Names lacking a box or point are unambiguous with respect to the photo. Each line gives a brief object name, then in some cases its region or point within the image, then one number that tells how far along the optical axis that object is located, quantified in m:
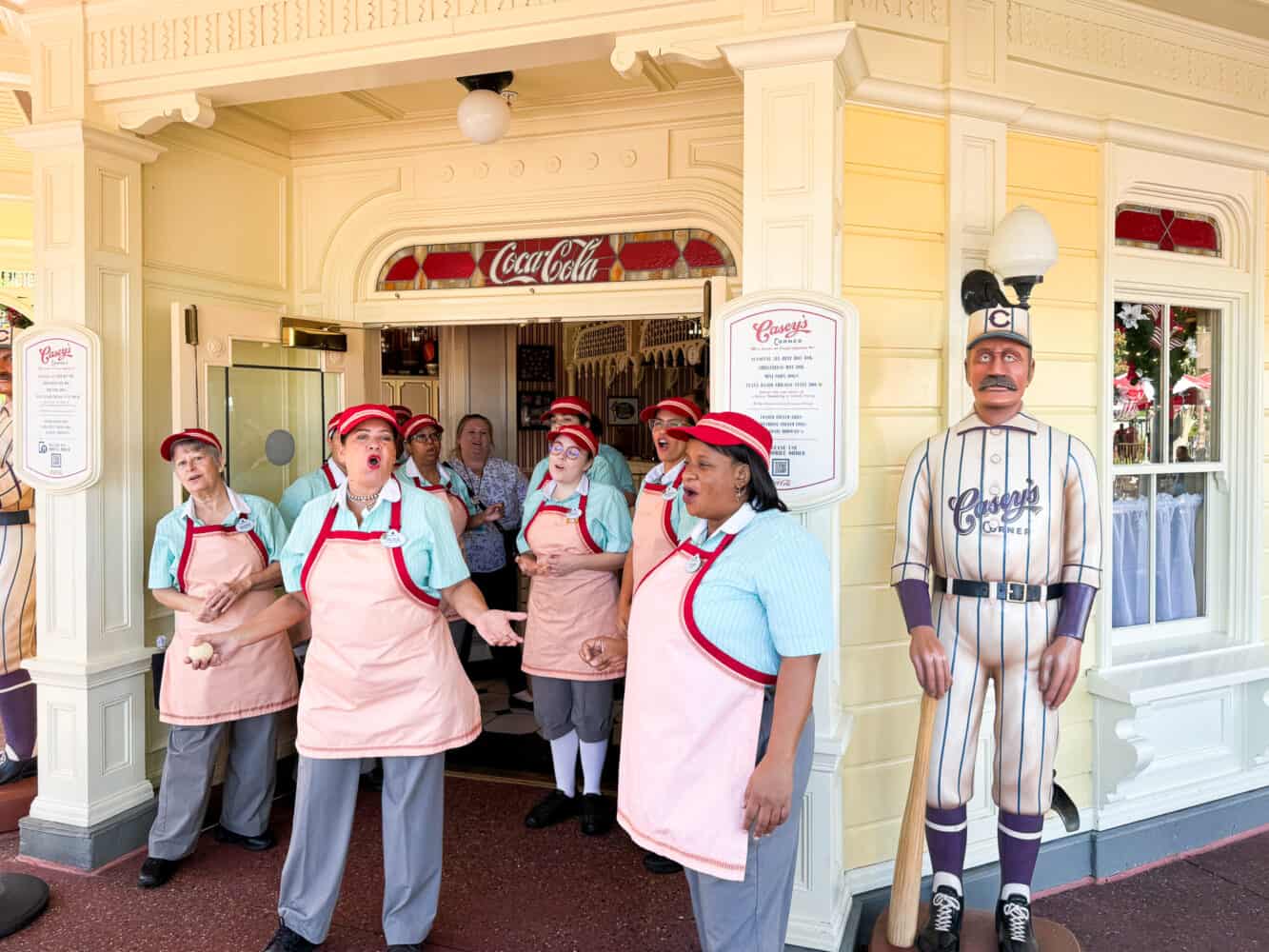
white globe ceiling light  3.86
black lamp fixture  3.18
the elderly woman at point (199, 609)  3.63
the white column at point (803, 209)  2.91
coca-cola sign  4.36
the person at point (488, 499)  5.71
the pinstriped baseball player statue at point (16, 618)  4.44
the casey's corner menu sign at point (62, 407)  3.77
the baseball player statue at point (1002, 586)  2.84
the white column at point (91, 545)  3.78
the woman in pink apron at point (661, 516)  3.67
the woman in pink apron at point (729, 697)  2.15
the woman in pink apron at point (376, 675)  2.87
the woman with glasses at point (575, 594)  4.08
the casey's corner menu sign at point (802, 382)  2.86
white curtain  4.08
